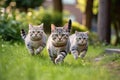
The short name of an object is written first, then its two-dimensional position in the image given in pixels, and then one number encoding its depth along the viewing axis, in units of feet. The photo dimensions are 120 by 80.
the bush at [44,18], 75.77
